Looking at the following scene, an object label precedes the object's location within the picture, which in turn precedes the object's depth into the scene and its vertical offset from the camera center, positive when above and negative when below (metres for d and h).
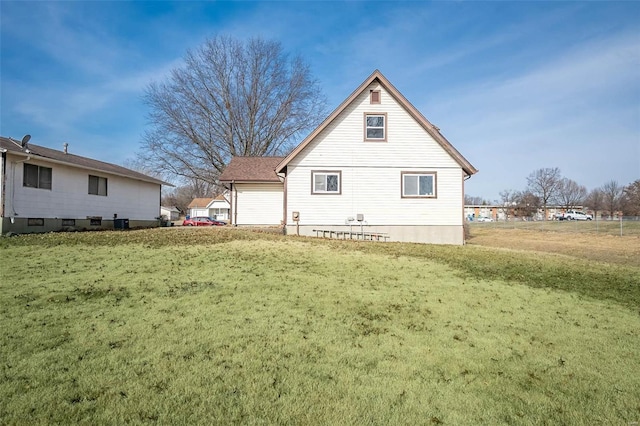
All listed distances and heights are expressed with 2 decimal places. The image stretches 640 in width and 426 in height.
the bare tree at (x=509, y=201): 77.04 +4.99
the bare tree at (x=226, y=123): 32.47 +9.10
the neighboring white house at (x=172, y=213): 64.43 +1.81
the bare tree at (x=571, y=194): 85.69 +6.26
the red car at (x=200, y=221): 38.62 +0.15
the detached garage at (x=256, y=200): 22.06 +1.32
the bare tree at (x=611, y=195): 78.94 +5.74
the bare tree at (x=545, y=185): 75.75 +7.38
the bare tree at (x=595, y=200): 85.06 +5.10
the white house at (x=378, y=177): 17.17 +2.06
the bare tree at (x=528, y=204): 72.03 +3.38
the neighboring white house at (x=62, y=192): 15.52 +1.58
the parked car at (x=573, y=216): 72.06 +0.97
